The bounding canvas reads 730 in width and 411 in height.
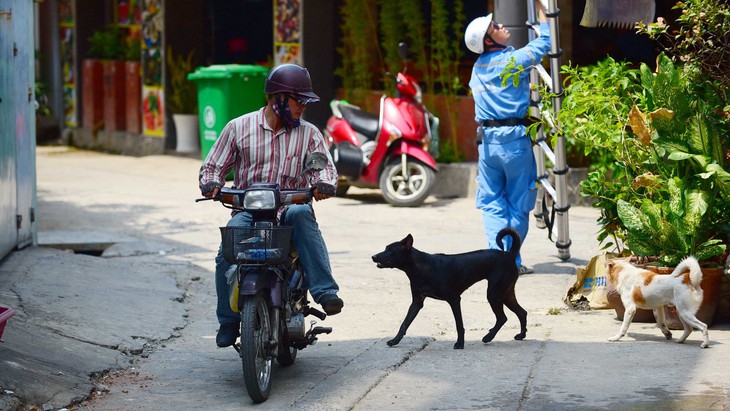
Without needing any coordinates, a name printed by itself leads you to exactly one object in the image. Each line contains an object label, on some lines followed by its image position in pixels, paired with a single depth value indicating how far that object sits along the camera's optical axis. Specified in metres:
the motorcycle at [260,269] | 11.36
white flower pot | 36.03
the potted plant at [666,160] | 14.27
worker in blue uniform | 17.84
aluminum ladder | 17.44
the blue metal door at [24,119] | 19.12
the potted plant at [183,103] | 36.09
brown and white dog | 13.31
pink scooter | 25.75
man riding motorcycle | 12.15
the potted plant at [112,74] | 39.17
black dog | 13.52
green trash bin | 31.80
